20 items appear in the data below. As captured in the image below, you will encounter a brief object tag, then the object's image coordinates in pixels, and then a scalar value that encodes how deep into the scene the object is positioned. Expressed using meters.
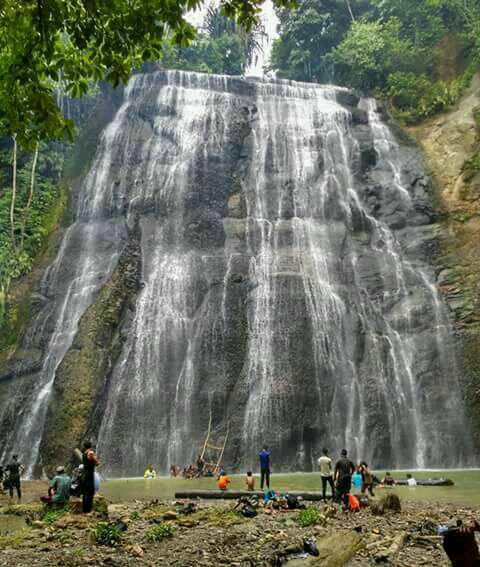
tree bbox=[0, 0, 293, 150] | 6.39
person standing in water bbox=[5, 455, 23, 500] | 15.35
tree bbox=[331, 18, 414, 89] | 41.16
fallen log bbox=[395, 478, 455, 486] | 16.14
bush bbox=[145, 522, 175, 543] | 8.62
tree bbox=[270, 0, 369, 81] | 49.69
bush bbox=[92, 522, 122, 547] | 8.30
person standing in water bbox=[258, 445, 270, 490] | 14.90
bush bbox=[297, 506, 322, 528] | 9.81
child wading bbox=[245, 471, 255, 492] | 14.41
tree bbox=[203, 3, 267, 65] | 54.19
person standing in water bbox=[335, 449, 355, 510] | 12.00
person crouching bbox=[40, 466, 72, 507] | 11.07
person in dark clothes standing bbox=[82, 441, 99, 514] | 10.44
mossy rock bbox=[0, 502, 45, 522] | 11.21
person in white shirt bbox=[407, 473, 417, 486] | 16.27
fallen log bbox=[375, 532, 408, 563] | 7.29
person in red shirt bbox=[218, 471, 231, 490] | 14.62
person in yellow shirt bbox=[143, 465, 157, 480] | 20.34
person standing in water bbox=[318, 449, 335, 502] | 13.02
